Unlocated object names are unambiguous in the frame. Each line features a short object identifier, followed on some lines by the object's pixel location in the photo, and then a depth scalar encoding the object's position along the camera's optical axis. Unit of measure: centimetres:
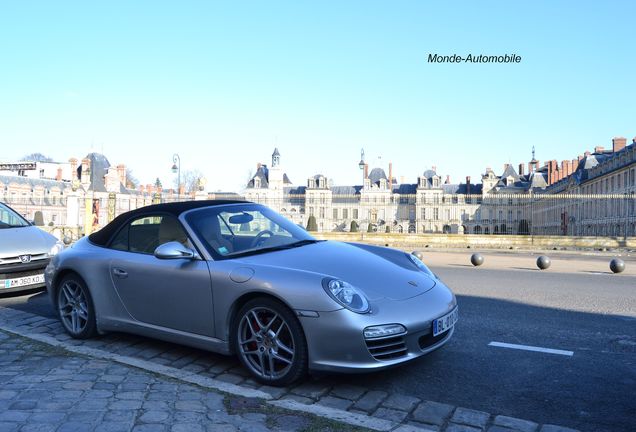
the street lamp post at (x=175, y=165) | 4069
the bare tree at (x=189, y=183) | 8958
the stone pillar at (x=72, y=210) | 2831
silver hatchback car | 746
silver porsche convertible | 368
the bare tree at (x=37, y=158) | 11200
